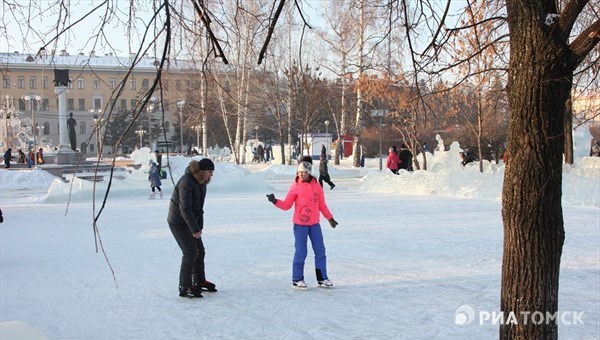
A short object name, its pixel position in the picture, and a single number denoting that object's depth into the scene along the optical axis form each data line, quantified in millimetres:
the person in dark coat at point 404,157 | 22609
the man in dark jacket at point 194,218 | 5828
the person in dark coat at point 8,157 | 31412
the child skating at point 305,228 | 6223
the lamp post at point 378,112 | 23919
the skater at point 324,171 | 19672
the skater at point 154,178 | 17484
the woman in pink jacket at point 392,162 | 21078
